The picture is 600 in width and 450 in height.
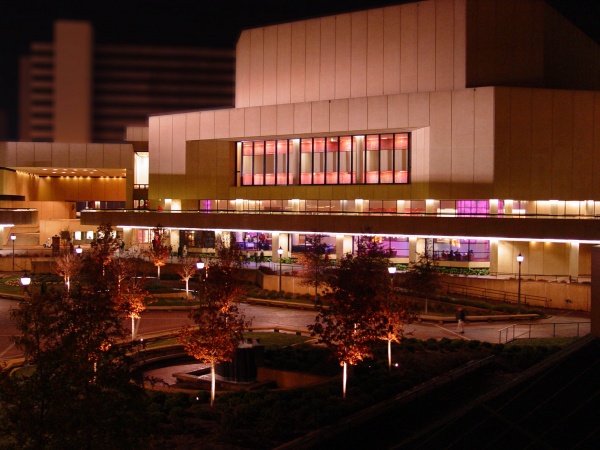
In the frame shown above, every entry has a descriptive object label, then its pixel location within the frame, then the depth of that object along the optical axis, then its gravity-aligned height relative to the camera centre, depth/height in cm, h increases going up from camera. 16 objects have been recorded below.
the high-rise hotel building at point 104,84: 11162 +2379
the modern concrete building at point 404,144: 4903 +711
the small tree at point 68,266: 4234 -158
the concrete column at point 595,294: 2069 -149
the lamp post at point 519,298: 3667 -287
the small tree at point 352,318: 2173 -237
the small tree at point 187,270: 4316 -184
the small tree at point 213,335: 2198 -286
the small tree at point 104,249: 3771 -56
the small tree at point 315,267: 4200 -160
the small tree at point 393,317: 2375 -249
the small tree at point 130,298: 2948 -233
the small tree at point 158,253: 4797 -91
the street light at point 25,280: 2784 -155
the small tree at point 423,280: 3684 -202
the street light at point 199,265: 3887 -135
